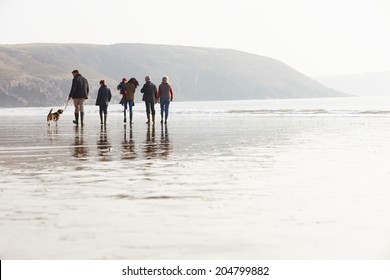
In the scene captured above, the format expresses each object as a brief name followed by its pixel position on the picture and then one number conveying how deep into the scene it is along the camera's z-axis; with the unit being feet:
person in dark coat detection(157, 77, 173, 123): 93.50
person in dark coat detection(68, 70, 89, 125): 87.97
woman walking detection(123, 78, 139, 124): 99.60
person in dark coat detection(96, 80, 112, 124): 97.51
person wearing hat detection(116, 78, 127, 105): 101.76
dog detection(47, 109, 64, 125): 98.37
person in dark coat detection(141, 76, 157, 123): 94.73
